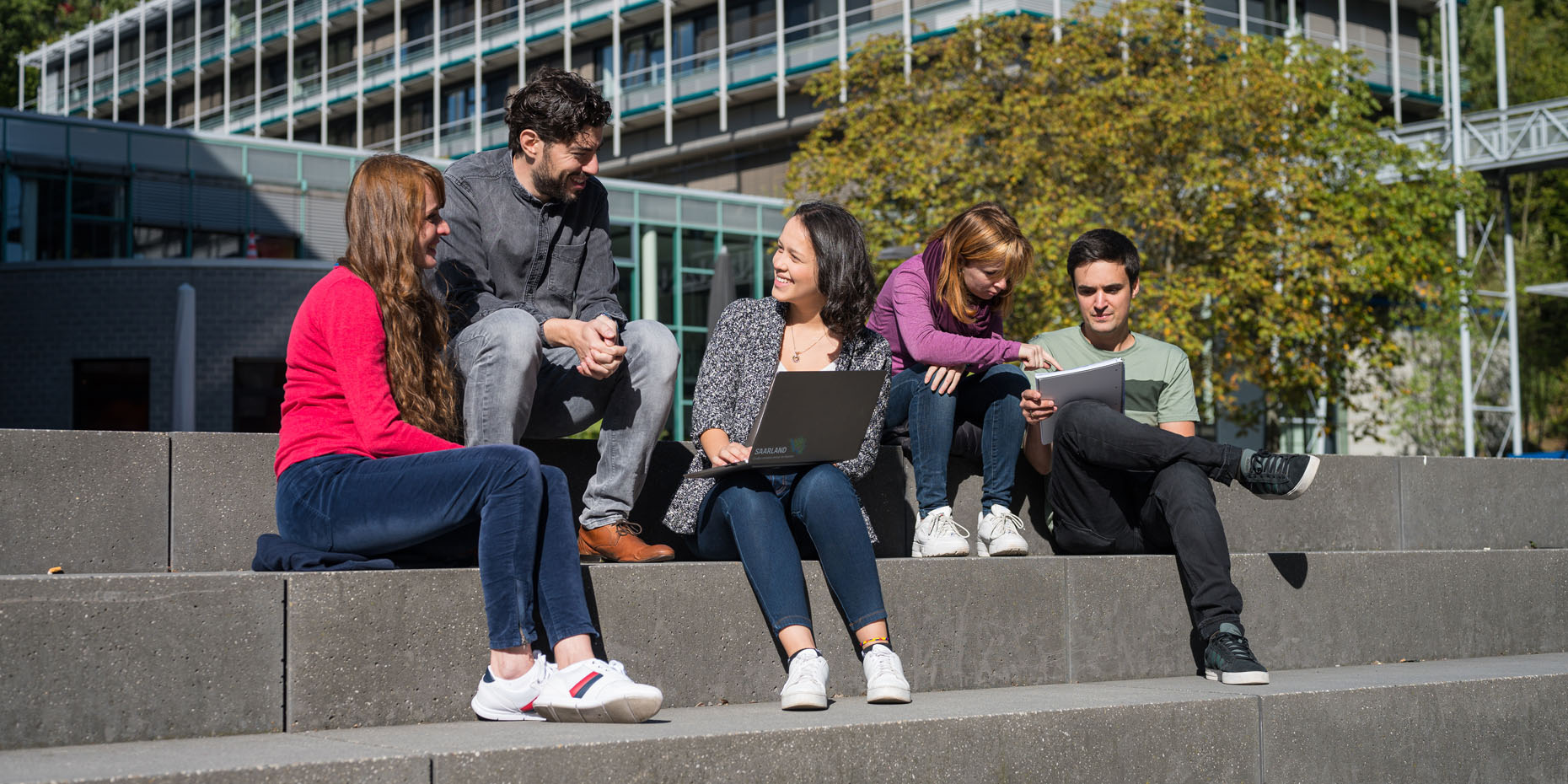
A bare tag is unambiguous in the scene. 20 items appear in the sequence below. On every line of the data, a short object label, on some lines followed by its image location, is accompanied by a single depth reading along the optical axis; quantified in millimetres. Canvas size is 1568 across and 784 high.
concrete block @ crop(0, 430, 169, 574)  3930
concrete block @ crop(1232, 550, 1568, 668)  5262
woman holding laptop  3963
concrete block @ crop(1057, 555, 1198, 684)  4773
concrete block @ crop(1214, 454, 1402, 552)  6062
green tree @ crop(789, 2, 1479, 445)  17703
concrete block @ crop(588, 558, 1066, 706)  3857
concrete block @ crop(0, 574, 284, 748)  3008
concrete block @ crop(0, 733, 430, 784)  2609
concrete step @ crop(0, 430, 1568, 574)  3955
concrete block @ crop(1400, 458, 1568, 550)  6809
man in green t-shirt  4758
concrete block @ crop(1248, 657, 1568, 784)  4348
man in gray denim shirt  4016
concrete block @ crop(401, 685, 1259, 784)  3062
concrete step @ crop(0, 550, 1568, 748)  3084
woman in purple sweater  5098
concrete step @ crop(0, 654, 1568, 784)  2863
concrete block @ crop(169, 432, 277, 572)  4180
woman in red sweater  3424
